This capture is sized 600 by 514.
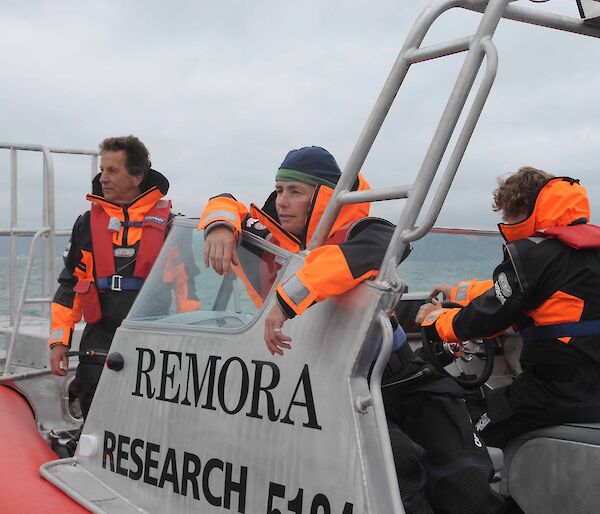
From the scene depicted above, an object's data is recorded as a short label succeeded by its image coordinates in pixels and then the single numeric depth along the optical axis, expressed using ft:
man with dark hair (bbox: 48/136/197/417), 11.07
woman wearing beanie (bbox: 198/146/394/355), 5.90
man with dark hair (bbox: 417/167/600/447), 8.41
